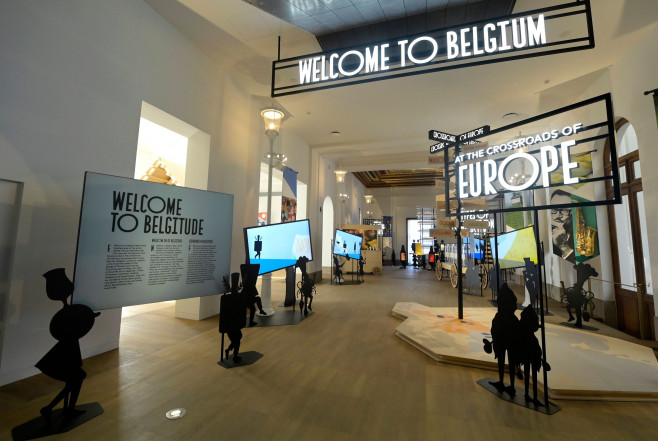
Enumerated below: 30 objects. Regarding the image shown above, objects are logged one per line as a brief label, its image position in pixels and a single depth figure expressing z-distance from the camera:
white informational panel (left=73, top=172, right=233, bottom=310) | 2.13
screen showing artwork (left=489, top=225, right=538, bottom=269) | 4.86
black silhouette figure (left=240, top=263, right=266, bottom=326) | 3.05
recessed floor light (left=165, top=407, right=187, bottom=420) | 1.85
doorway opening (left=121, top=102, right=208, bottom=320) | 3.95
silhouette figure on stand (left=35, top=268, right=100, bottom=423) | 1.75
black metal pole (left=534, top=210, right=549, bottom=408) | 1.98
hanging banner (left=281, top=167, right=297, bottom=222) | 6.66
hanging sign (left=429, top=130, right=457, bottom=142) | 4.06
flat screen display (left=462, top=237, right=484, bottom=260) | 9.29
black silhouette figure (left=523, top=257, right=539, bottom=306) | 4.12
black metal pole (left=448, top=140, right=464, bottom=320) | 3.57
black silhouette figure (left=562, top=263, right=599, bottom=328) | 3.88
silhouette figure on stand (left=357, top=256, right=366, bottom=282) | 8.61
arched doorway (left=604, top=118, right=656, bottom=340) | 3.85
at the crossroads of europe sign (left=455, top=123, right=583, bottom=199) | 2.04
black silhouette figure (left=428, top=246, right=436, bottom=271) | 11.72
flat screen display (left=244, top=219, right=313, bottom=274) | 3.98
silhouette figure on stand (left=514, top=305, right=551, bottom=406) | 2.01
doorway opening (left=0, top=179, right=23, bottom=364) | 2.25
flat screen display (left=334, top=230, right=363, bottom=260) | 8.23
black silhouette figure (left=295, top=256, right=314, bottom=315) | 4.50
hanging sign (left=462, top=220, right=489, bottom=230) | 6.98
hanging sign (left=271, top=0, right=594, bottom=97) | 2.38
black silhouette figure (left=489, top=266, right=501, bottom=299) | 5.94
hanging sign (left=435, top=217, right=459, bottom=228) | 6.91
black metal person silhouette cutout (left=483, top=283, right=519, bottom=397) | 2.14
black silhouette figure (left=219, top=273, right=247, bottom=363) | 2.67
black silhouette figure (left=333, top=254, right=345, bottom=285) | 7.72
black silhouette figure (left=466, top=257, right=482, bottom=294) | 6.79
